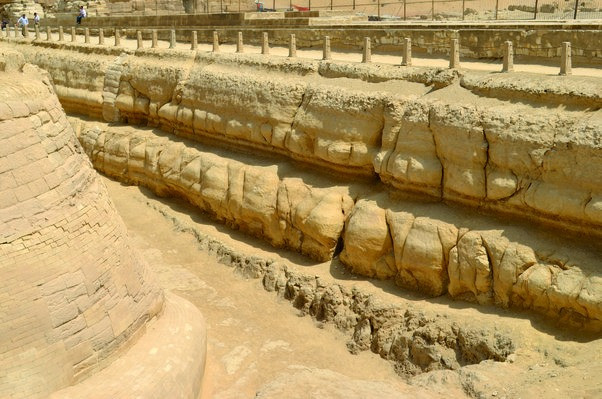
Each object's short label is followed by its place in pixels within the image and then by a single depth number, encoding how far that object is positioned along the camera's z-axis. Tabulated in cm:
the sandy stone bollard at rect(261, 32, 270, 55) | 1862
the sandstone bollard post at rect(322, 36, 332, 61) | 1689
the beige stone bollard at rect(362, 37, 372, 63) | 1603
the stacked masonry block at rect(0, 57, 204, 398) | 797
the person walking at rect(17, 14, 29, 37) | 3025
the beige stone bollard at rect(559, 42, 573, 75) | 1262
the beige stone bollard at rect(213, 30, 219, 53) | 2032
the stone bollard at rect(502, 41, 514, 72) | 1351
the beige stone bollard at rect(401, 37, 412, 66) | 1518
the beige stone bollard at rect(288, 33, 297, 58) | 1764
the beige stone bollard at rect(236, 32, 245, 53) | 1991
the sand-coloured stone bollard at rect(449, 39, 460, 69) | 1407
